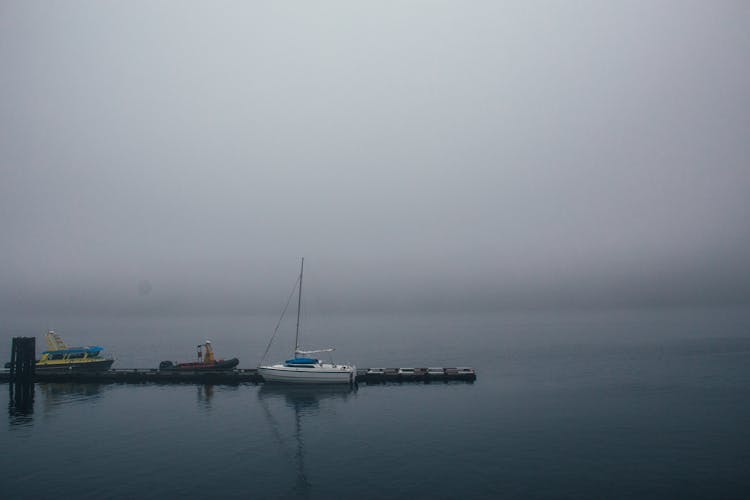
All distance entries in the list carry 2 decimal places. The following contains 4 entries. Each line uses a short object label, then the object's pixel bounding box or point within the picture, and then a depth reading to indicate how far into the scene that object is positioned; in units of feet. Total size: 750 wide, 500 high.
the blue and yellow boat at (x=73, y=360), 234.58
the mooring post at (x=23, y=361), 213.66
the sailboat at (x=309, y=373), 208.33
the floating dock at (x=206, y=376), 221.25
